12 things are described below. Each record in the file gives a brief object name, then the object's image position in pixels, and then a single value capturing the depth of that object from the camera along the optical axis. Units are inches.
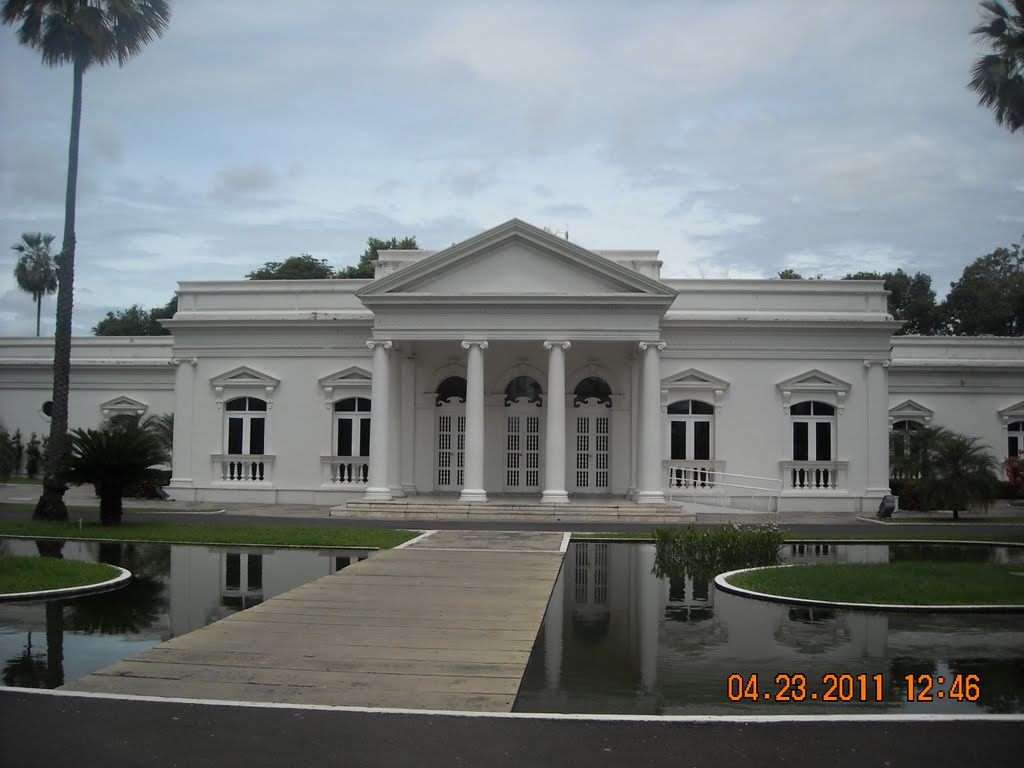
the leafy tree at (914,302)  2288.4
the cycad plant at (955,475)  1016.2
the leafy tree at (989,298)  2037.4
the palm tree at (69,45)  836.6
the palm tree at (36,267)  2583.7
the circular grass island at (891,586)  459.5
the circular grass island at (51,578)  474.6
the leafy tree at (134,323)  2677.2
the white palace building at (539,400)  1119.6
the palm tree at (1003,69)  842.2
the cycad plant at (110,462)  815.1
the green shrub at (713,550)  597.3
